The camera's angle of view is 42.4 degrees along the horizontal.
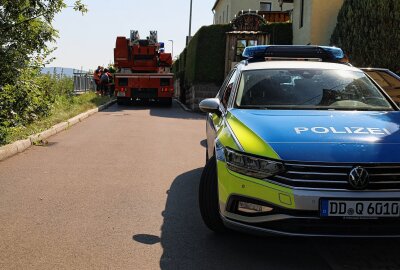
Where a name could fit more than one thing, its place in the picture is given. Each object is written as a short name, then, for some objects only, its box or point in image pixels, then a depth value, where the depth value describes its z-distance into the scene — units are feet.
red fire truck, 76.74
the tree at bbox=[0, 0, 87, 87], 33.37
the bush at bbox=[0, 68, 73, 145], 33.01
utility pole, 130.09
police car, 11.95
